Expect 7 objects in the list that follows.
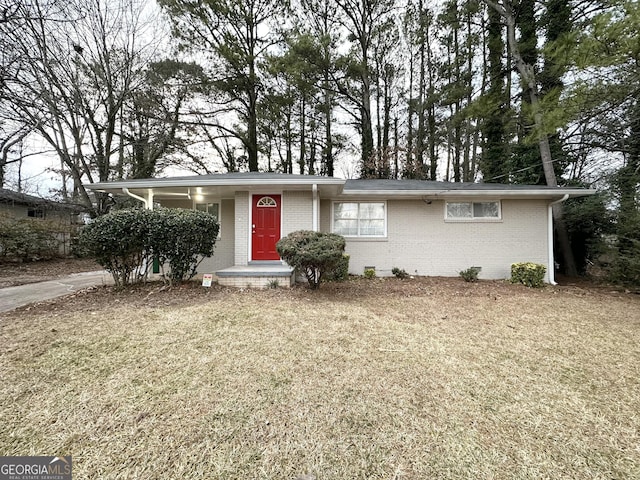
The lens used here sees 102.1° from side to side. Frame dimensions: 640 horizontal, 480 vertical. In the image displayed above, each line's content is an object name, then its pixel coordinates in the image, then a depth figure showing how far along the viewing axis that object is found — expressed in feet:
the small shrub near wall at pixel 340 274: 23.19
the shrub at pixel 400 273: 25.22
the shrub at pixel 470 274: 24.00
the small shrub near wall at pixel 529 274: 23.22
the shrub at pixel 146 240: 16.26
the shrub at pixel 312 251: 16.80
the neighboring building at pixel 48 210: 38.06
